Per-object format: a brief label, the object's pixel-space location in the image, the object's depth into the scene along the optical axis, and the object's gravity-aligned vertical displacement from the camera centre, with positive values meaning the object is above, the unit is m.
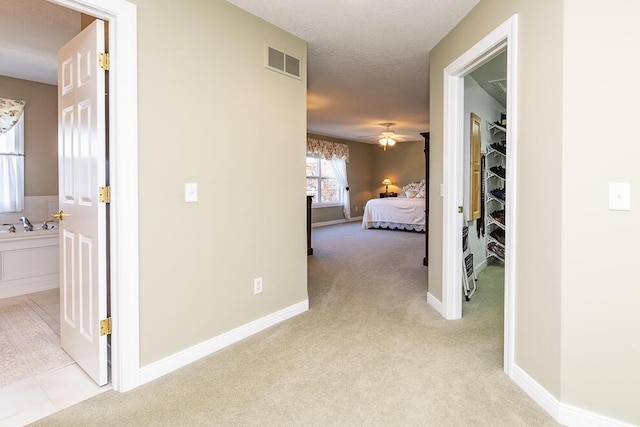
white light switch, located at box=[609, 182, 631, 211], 1.50 +0.04
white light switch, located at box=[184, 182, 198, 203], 2.19 +0.08
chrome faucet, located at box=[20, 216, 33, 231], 3.77 -0.21
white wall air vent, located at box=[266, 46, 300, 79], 2.75 +1.14
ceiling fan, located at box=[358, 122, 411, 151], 7.86 +1.74
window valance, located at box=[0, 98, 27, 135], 3.97 +1.05
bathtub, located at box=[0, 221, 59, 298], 3.56 -0.57
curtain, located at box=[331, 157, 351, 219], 9.94 +0.77
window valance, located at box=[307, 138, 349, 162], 8.84 +1.48
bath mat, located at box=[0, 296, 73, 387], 2.17 -0.98
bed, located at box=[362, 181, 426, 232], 8.22 -0.21
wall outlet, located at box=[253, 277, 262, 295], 2.69 -0.61
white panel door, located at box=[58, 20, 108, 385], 1.93 +0.03
